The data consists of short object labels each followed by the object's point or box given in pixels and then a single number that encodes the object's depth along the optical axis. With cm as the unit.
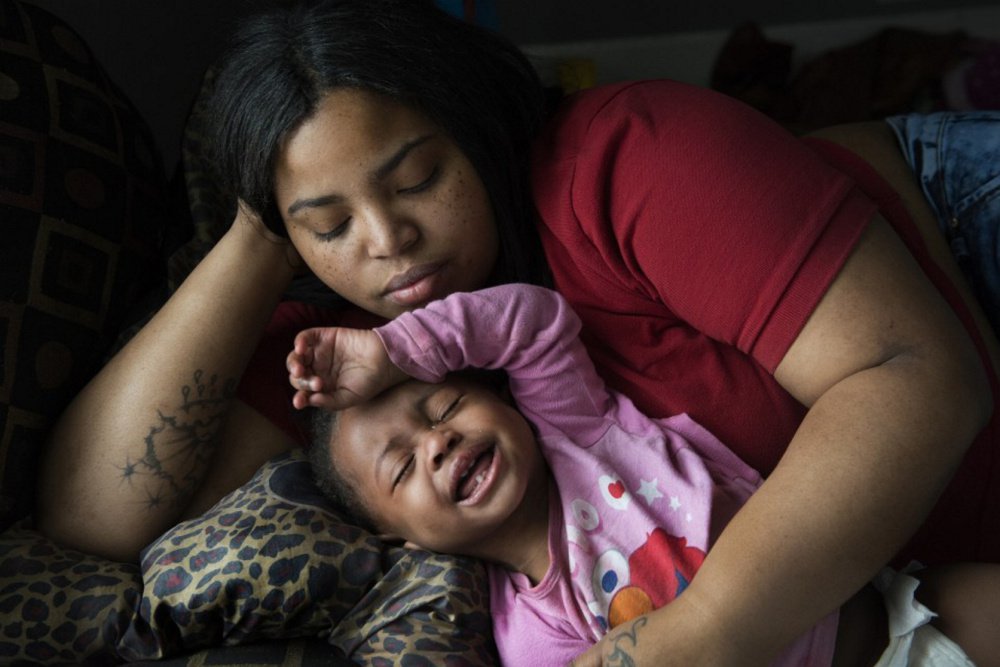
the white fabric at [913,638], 119
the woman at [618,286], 108
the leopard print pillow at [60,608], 128
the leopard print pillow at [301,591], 125
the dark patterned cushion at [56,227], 142
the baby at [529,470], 125
